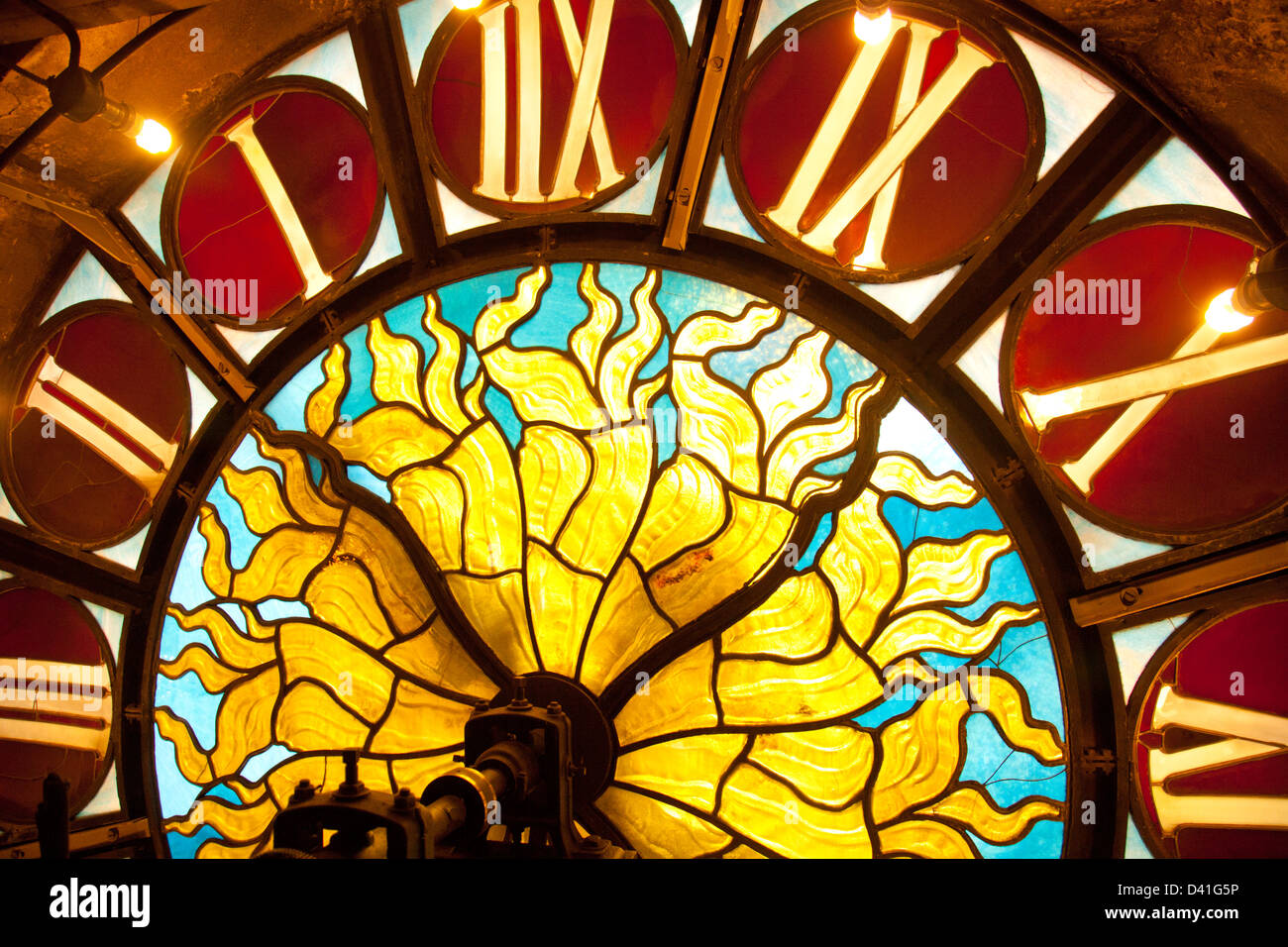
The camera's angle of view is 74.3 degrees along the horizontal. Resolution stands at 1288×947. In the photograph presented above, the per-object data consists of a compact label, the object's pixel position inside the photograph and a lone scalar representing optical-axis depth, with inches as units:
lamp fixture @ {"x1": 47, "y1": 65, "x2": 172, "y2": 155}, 125.3
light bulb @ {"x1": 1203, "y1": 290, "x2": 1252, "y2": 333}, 131.9
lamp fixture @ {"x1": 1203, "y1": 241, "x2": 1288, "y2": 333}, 122.5
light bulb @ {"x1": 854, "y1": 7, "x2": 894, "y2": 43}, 127.2
